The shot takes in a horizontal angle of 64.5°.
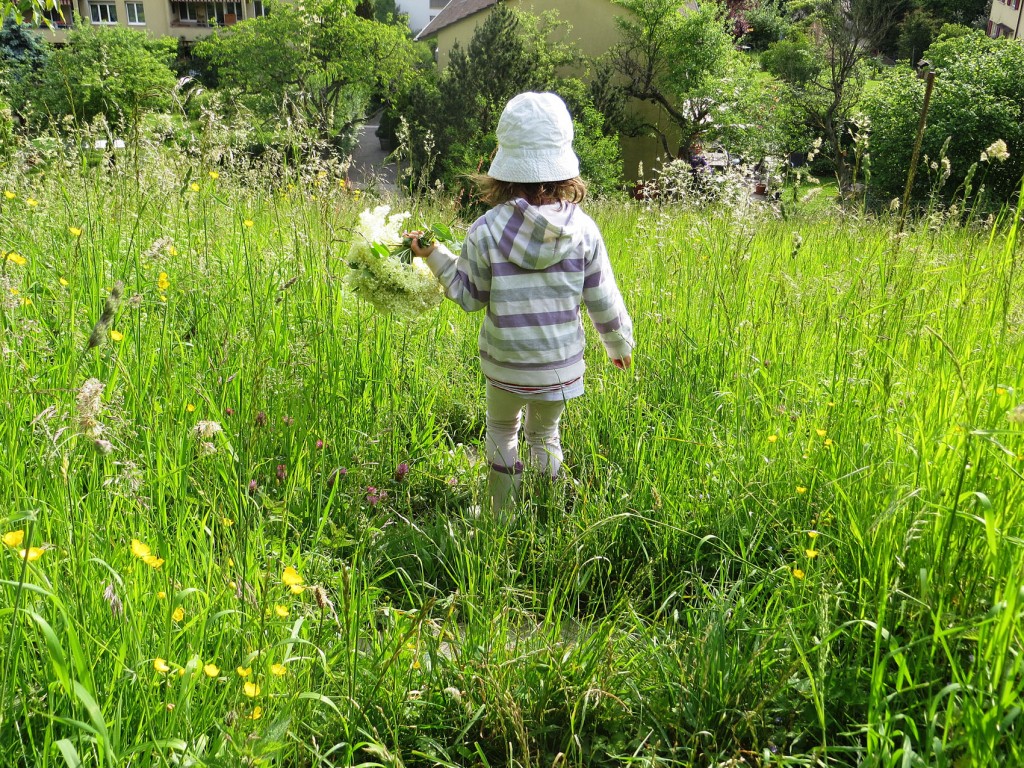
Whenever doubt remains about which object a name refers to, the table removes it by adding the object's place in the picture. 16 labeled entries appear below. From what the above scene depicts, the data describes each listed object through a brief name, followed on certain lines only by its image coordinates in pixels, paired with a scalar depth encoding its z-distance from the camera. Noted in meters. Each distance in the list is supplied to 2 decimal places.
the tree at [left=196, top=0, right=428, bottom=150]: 22.02
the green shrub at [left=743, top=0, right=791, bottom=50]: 36.34
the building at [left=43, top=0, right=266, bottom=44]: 43.56
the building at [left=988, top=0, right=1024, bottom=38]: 30.01
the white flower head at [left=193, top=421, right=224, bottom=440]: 1.45
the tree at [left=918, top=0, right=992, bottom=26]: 35.38
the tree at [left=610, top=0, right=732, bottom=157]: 22.03
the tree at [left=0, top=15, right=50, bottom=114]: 25.91
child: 2.50
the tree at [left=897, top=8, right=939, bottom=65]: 35.09
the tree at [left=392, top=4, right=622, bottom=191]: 17.59
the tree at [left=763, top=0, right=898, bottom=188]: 19.31
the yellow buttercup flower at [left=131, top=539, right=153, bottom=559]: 1.43
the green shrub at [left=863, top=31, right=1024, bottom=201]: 10.77
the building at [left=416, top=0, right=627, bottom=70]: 23.33
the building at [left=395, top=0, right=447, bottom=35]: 51.38
